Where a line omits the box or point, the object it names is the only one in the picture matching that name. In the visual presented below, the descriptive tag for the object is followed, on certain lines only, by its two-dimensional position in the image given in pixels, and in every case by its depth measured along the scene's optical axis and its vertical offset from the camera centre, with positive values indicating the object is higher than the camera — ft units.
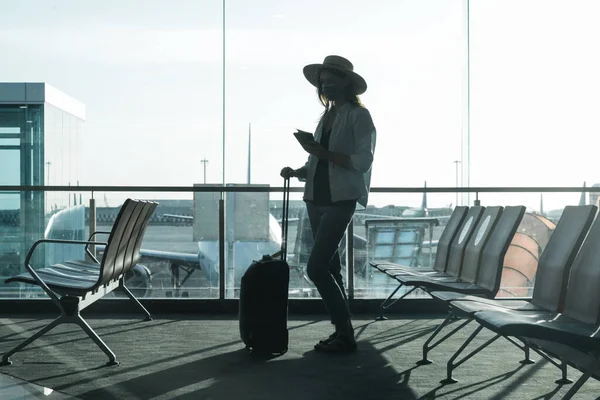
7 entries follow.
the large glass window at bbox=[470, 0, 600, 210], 27.55 +3.26
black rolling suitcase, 13.94 -1.93
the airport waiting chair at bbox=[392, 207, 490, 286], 14.61 -1.02
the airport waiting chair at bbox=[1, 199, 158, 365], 13.11 -1.45
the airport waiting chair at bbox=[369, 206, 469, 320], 16.49 -1.10
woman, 13.85 +0.26
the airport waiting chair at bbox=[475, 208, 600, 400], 8.53 -1.43
